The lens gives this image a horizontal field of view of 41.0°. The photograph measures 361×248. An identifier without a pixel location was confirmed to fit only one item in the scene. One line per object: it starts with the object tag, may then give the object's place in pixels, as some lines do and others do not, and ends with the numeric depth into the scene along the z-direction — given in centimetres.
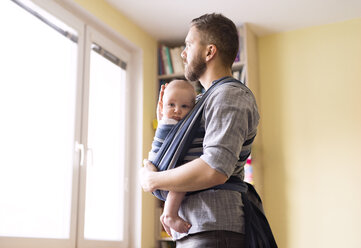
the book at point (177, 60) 394
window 257
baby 127
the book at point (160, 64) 403
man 120
